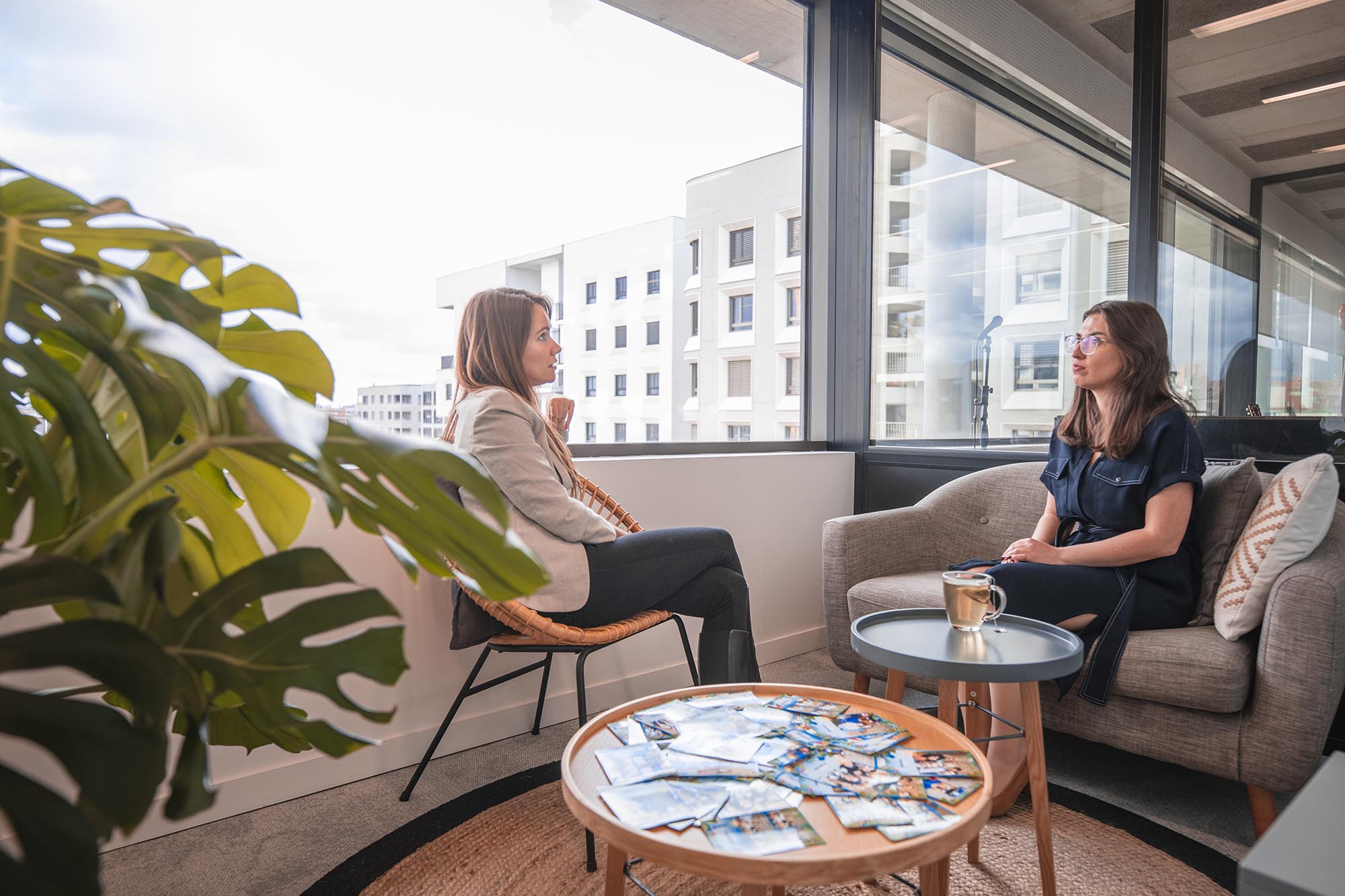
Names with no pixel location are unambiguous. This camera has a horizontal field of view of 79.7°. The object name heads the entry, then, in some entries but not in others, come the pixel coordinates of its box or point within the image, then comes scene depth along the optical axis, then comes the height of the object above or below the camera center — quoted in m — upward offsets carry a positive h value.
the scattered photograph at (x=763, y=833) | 0.97 -0.51
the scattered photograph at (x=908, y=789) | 1.11 -0.51
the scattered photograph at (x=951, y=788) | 1.10 -0.51
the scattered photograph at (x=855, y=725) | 1.33 -0.51
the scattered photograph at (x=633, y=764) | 1.15 -0.51
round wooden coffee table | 0.92 -0.51
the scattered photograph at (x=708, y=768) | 1.16 -0.50
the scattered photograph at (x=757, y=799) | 1.06 -0.51
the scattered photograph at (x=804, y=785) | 1.11 -0.51
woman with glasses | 1.97 -0.26
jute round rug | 1.60 -0.92
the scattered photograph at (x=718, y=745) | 1.22 -0.50
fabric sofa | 1.70 -0.60
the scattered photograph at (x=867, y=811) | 1.03 -0.51
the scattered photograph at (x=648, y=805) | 1.02 -0.50
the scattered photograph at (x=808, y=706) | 1.42 -0.51
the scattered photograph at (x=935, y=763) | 1.18 -0.51
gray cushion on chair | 2.10 -0.25
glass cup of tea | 1.63 -0.36
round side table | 1.45 -0.44
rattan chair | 1.83 -0.51
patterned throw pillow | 1.83 -0.27
